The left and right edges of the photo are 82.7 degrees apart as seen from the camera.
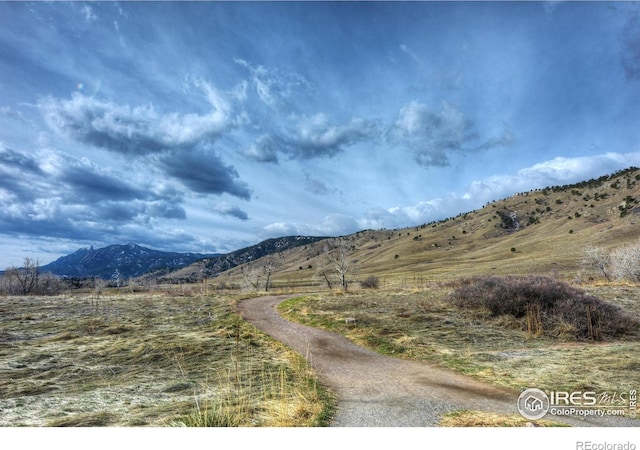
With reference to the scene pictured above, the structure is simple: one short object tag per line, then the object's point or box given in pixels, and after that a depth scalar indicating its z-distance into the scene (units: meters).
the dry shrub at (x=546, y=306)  19.38
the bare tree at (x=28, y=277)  69.86
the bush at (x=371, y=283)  63.03
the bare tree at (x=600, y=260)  51.54
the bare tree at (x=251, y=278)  93.82
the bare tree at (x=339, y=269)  64.56
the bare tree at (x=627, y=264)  44.34
